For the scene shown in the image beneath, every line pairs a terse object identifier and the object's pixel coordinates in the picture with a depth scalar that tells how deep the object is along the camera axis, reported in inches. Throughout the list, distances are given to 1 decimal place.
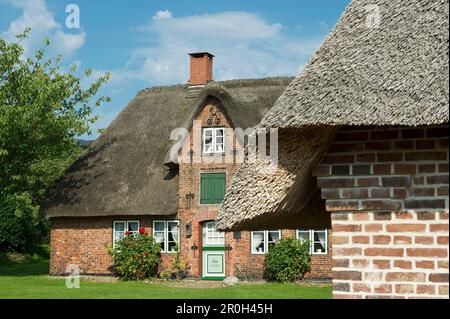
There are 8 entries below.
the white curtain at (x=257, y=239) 1090.7
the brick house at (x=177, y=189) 1109.1
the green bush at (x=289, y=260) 1051.3
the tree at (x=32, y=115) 1121.4
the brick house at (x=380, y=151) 217.5
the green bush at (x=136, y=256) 1115.3
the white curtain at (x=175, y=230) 1133.7
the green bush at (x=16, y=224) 1447.3
